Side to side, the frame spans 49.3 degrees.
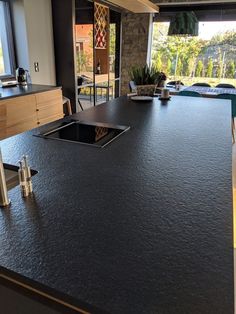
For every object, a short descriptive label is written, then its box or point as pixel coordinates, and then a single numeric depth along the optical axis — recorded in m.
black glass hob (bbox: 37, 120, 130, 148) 1.39
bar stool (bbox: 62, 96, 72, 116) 3.77
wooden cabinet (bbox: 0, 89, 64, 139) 2.55
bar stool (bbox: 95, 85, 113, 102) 5.07
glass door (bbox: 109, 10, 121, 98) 5.14
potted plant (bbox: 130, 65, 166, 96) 2.52
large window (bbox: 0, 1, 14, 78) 3.33
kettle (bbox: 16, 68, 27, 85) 3.21
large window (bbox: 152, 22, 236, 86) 5.45
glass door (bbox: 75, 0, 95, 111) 3.96
